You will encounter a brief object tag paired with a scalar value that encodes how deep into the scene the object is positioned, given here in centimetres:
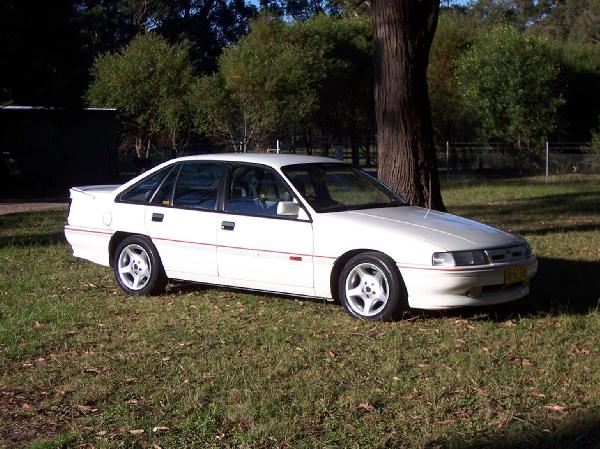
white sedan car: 707
